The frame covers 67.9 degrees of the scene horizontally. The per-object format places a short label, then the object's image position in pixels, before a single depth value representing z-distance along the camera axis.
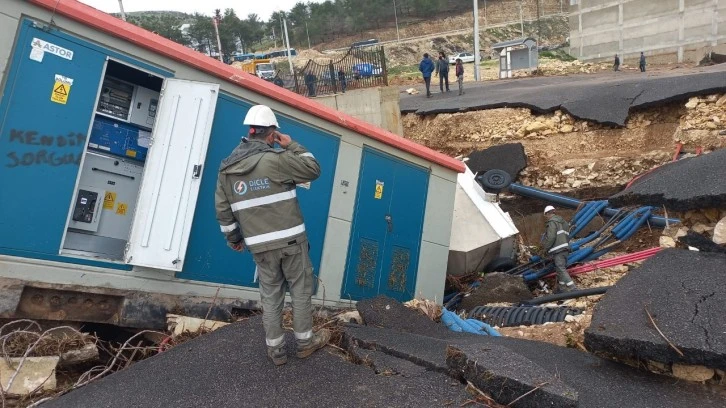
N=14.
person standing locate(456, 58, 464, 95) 17.34
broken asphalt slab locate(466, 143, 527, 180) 11.51
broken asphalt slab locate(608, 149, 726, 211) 4.96
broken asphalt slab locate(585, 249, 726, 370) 3.08
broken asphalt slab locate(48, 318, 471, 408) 3.10
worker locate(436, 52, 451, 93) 18.16
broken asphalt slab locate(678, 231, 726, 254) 4.36
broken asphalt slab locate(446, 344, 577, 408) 2.66
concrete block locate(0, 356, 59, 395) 3.46
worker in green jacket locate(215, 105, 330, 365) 3.38
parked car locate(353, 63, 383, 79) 14.40
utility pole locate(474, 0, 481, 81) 22.70
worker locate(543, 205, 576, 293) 7.88
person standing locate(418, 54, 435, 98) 17.56
